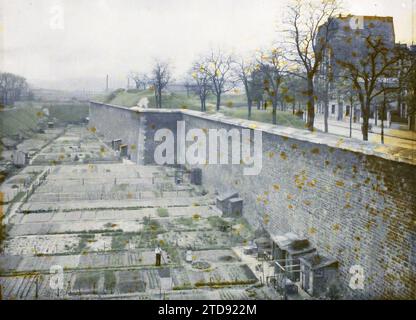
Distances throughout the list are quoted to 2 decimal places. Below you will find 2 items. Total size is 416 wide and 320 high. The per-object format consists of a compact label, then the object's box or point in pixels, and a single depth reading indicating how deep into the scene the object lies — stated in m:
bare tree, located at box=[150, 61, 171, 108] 38.49
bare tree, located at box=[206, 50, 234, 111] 29.31
